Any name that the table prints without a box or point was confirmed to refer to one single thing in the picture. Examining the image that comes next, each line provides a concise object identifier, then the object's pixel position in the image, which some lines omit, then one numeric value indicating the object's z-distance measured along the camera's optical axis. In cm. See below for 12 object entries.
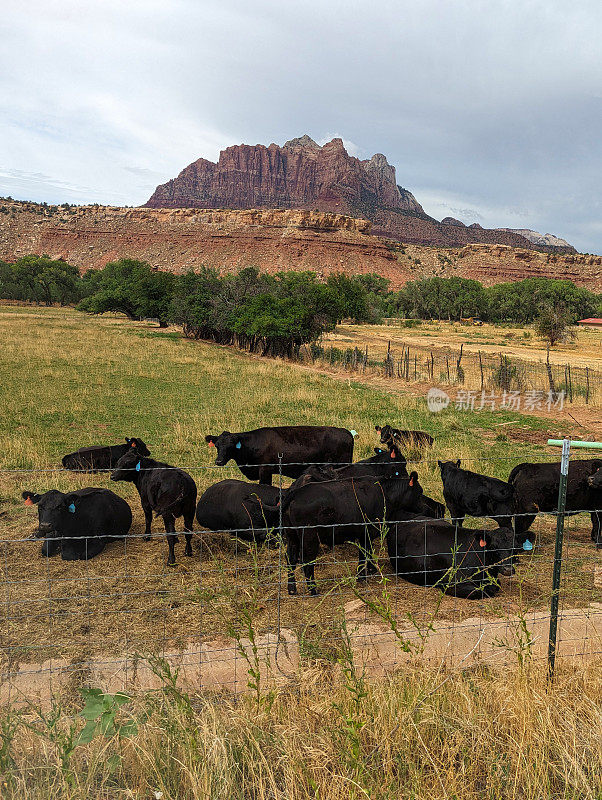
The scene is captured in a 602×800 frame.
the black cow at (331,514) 623
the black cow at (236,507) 711
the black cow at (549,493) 760
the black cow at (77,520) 657
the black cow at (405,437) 1121
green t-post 399
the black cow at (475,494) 769
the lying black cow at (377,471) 718
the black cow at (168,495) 686
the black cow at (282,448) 941
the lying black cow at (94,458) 1061
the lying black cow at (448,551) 607
